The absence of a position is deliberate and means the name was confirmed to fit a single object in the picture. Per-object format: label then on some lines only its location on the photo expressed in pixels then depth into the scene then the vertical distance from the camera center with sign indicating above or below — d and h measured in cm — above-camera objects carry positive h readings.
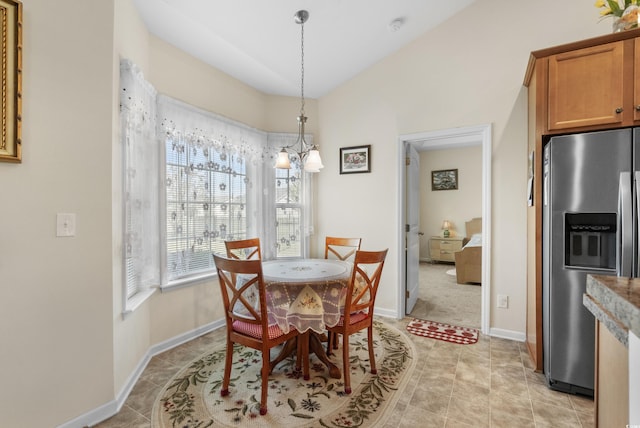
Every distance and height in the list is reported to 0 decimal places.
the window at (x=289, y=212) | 374 +3
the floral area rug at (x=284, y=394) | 174 -120
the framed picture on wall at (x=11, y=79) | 137 +64
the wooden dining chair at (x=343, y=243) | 298 -29
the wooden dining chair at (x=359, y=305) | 196 -66
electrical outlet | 285 -84
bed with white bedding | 479 -82
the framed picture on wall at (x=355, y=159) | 355 +68
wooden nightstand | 640 -73
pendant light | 238 +48
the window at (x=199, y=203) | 271 +12
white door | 346 -14
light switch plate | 158 -5
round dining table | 192 -56
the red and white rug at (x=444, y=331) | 283 -120
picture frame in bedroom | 672 +80
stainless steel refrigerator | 183 -12
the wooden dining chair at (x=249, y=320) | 176 -68
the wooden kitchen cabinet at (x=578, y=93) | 185 +80
